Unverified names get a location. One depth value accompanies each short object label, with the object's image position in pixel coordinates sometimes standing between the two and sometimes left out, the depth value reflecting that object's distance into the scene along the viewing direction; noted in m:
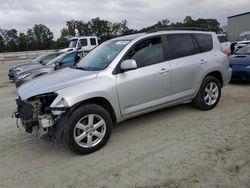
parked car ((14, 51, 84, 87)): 7.00
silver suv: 2.92
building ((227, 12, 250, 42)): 27.44
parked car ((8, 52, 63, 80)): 9.94
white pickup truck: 15.57
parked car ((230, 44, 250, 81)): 5.91
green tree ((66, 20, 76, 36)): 55.50
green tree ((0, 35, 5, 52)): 51.00
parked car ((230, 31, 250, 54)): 16.29
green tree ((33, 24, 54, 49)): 56.72
